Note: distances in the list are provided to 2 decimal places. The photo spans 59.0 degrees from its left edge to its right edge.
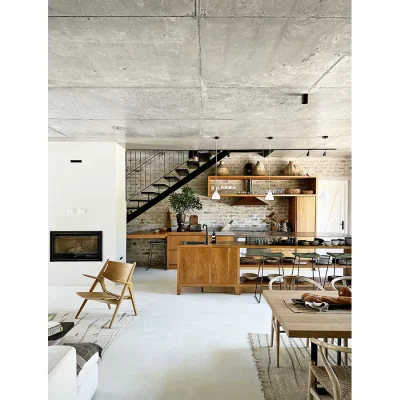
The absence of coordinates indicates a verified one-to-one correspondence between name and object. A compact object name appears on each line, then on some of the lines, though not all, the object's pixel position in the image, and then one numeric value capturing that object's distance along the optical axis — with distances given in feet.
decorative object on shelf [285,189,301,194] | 30.35
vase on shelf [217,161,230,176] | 30.22
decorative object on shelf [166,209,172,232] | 30.62
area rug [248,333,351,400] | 9.86
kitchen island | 20.93
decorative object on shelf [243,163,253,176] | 30.71
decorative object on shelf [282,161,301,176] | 30.32
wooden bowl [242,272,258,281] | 20.93
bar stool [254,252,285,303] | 19.28
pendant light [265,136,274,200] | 23.43
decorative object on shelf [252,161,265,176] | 30.25
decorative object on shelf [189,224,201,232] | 29.50
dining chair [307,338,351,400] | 6.73
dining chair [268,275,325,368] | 11.21
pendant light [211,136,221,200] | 24.73
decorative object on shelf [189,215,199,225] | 31.34
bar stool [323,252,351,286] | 19.57
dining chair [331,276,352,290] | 13.29
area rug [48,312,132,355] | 13.76
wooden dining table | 7.89
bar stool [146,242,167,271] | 30.95
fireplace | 23.36
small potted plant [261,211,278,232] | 31.60
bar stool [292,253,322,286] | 19.08
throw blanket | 8.65
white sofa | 6.73
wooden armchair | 15.78
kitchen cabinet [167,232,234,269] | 28.35
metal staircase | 30.78
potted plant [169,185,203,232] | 28.89
